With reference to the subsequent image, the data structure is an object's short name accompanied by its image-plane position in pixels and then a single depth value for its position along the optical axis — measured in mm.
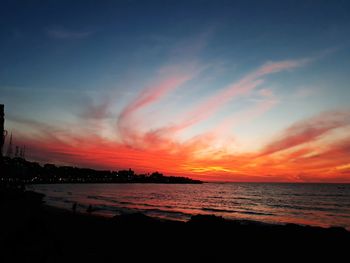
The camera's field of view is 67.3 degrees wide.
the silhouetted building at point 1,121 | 42616
